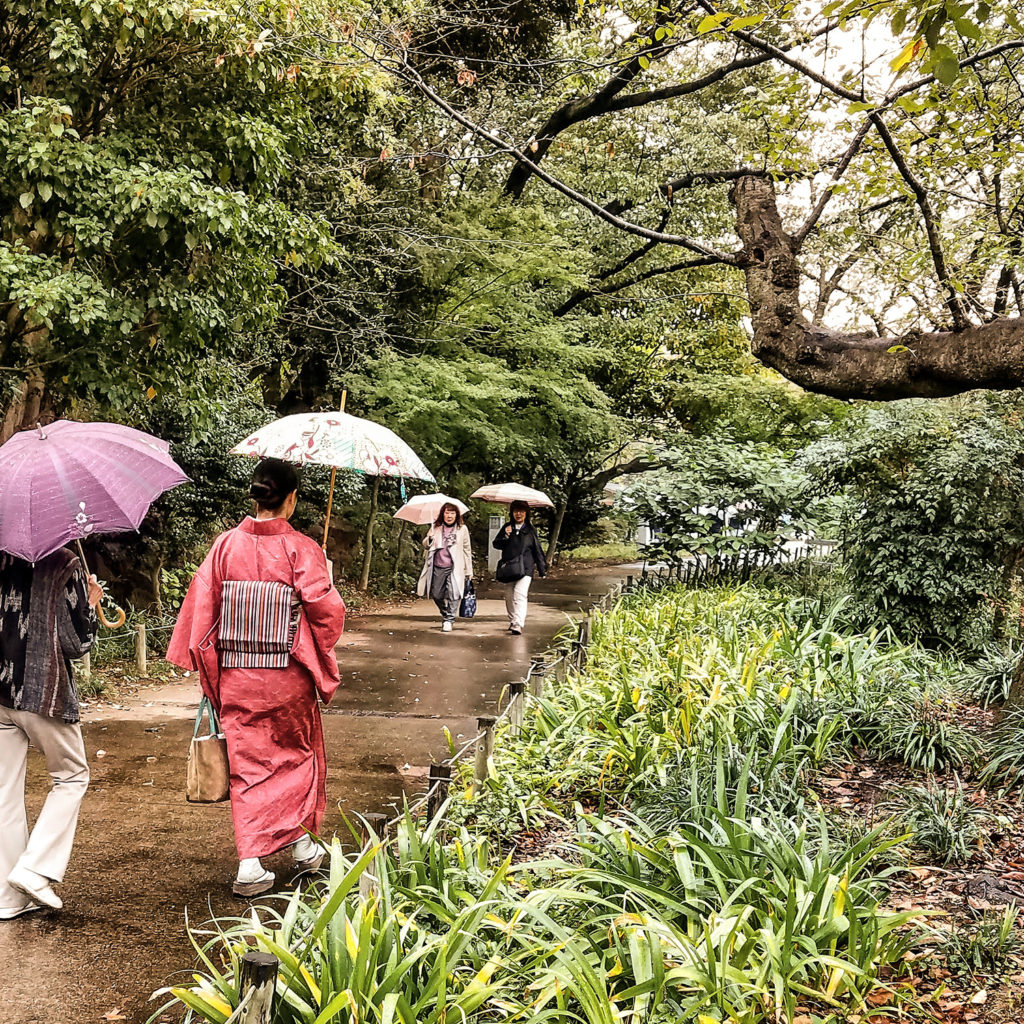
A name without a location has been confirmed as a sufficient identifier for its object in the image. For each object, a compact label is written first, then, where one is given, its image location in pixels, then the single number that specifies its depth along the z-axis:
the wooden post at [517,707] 5.75
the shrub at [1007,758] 5.28
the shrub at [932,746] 5.48
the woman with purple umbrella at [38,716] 3.97
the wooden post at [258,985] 2.36
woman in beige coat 11.85
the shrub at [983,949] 3.53
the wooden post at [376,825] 3.31
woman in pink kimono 4.43
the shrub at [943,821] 4.45
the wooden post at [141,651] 8.82
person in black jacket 11.62
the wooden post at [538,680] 6.25
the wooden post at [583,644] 7.87
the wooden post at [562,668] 6.81
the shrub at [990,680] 7.21
